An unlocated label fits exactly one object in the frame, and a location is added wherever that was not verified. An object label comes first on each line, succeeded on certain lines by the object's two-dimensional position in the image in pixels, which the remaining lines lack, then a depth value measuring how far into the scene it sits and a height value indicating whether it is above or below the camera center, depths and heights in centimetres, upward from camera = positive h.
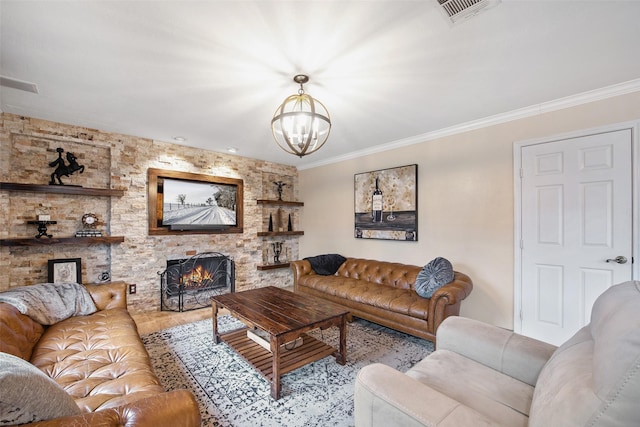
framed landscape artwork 412 +16
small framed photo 330 -73
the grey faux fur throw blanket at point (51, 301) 216 -79
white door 252 -14
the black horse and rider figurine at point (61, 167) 336 +58
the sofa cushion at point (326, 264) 445 -85
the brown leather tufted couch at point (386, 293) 277 -102
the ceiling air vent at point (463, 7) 153 +120
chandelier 211 +70
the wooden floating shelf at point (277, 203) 527 +21
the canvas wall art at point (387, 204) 402 +15
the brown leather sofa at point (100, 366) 101 -96
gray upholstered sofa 77 -76
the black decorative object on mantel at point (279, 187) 580 +55
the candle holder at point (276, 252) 568 -83
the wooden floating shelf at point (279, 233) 530 -42
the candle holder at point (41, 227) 321 -18
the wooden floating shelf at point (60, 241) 303 -35
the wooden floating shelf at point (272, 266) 520 -106
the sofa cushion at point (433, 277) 300 -73
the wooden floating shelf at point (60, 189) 306 +28
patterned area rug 188 -141
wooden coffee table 213 -96
